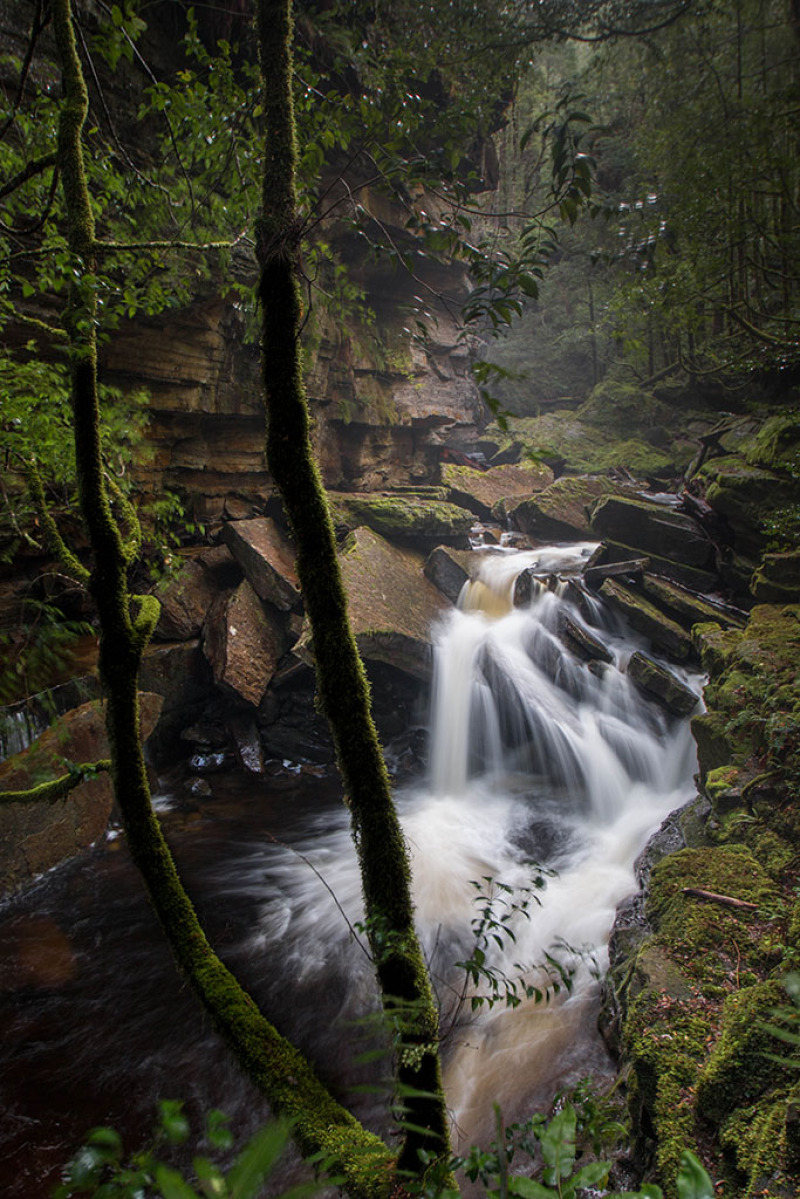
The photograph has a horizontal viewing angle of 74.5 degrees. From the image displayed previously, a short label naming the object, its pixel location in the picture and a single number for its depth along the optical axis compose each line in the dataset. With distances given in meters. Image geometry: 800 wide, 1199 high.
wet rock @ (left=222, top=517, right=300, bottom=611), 9.80
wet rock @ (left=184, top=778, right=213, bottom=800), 8.21
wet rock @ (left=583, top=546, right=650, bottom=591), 10.51
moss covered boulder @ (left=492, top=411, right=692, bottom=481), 17.70
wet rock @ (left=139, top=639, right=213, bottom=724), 8.91
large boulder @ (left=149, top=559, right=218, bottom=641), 9.50
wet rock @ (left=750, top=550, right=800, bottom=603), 8.48
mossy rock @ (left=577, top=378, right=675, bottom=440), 19.92
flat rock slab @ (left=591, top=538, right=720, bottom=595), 10.22
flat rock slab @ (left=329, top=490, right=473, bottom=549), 12.01
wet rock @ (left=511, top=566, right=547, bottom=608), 11.00
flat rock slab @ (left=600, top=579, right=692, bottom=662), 9.19
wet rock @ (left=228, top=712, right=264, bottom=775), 9.03
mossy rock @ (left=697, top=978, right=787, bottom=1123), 2.51
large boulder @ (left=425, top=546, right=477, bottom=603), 11.51
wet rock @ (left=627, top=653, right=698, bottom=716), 8.39
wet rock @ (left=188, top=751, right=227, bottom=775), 8.94
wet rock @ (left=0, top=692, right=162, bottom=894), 5.86
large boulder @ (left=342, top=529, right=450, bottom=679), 9.17
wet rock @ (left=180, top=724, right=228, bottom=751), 9.24
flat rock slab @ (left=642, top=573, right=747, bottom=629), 9.10
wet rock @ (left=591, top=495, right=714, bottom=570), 10.56
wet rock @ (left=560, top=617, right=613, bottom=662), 9.59
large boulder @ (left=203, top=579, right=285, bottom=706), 9.02
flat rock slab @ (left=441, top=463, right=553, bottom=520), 16.09
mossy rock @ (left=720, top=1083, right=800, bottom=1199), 2.04
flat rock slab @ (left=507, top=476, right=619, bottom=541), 14.41
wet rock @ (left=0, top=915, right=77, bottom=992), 4.88
